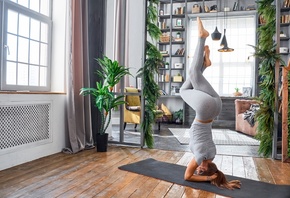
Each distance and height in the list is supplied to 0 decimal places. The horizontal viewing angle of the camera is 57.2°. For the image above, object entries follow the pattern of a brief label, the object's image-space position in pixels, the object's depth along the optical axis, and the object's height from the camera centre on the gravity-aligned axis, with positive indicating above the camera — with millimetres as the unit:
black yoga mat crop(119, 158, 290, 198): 2203 -752
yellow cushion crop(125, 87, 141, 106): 5691 +14
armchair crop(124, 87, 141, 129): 5444 -189
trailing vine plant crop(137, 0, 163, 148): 3994 +407
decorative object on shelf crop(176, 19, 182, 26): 7672 +2291
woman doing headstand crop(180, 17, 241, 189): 2365 -111
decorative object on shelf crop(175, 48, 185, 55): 7644 +1451
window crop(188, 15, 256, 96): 7383 +1335
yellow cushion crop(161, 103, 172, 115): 7625 -226
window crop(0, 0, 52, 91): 3055 +692
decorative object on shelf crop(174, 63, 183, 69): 7621 +1043
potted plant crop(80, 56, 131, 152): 3762 +103
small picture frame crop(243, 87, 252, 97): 7121 +306
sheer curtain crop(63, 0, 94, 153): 3689 +329
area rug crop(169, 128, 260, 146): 4754 -702
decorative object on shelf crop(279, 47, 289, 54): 6711 +1339
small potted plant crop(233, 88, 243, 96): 7168 +250
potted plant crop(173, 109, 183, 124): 7500 -420
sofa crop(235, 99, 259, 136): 5547 -293
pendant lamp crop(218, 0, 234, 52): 6461 +1381
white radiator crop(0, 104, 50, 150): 2816 -294
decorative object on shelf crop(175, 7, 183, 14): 7631 +2625
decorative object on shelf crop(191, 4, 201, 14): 7508 +2634
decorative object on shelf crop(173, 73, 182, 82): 7602 +670
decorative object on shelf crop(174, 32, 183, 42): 7660 +1867
